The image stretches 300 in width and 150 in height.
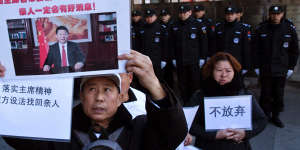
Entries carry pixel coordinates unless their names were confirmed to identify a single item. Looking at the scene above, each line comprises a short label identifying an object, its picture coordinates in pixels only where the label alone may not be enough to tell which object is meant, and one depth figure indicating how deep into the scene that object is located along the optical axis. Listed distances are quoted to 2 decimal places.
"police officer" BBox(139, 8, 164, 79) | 6.43
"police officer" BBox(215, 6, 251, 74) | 5.46
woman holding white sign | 2.33
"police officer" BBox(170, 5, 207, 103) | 6.01
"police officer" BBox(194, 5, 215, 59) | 6.09
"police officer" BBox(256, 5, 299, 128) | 4.80
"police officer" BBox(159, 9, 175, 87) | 6.40
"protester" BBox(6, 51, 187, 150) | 1.33
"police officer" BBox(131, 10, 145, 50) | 6.81
